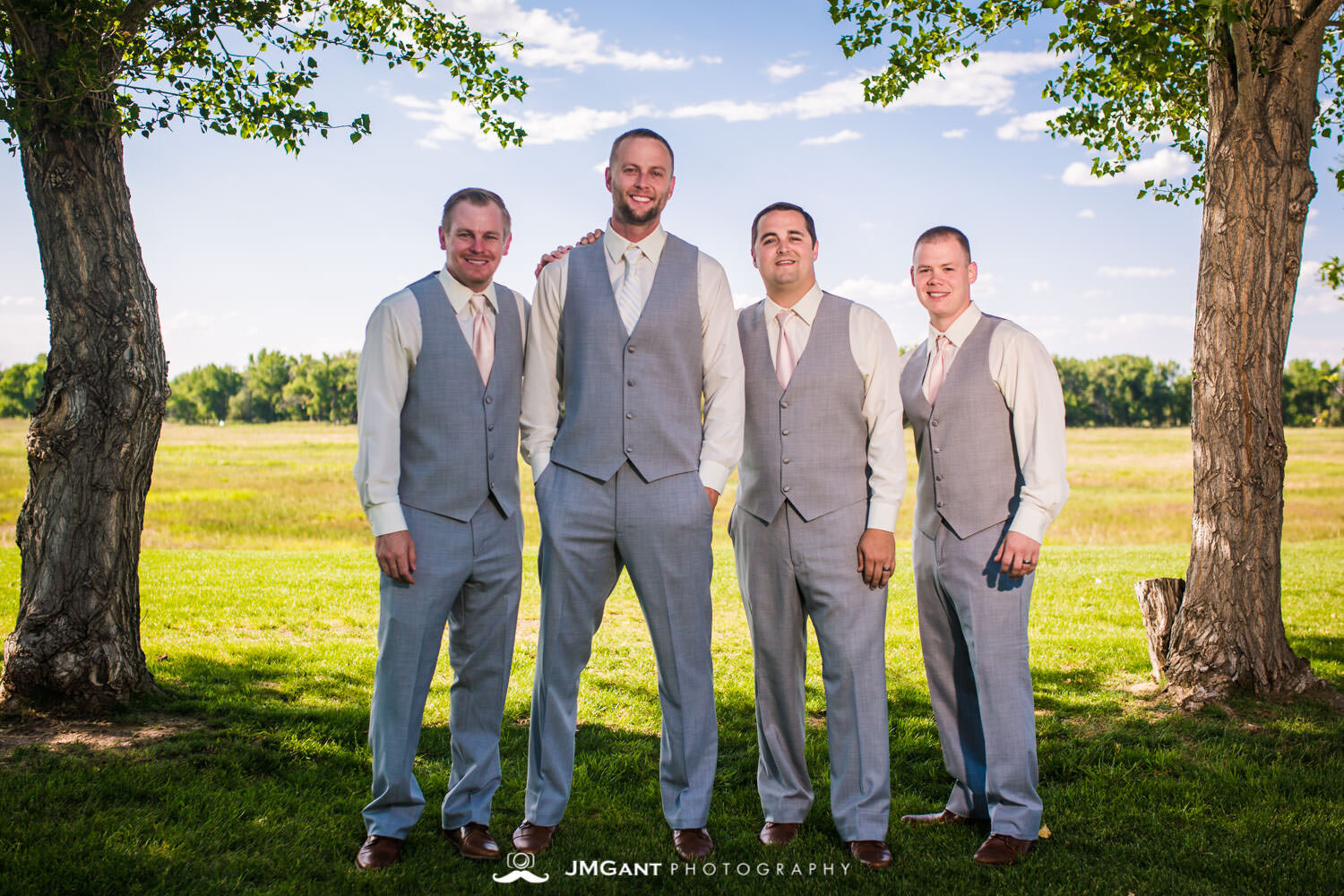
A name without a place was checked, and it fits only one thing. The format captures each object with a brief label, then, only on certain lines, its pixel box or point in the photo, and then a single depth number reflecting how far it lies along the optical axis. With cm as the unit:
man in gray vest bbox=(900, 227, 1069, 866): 365
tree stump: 597
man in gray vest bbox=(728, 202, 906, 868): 357
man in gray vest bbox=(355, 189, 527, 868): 348
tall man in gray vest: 343
